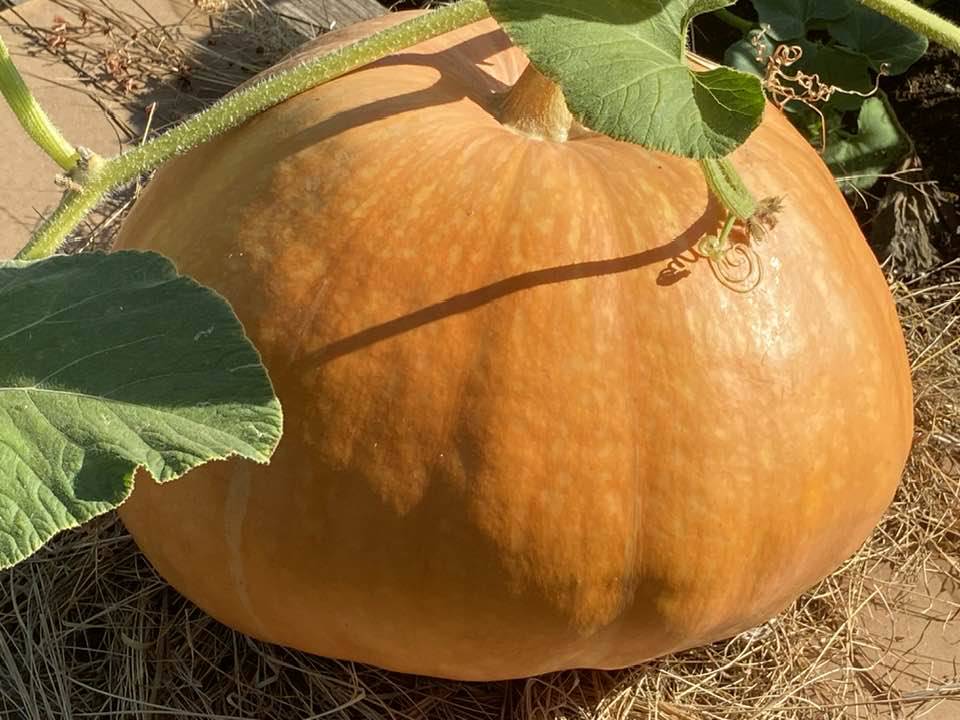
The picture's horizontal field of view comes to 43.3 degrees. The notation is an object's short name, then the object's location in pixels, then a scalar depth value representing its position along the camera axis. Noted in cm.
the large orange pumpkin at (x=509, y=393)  136
